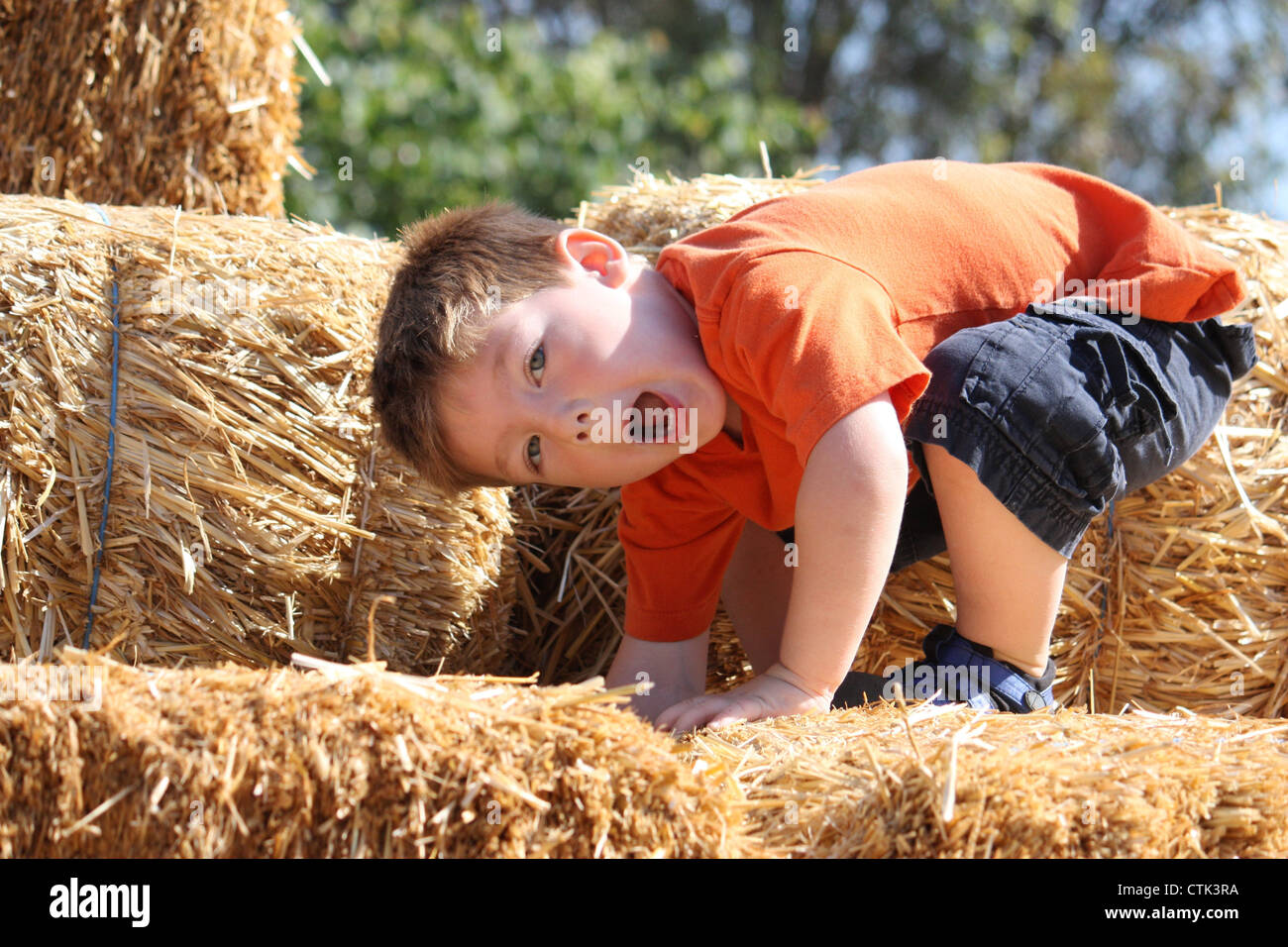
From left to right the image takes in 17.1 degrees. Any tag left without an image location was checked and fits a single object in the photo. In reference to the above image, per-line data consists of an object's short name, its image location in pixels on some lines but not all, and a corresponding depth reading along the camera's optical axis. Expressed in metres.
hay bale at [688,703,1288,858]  2.04
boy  2.23
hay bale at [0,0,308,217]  2.62
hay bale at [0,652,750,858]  2.02
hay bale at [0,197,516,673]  2.28
